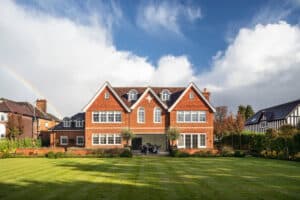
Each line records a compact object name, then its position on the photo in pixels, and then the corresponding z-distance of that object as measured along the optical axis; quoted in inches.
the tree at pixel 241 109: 3059.4
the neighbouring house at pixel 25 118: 1746.6
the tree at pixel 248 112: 3108.9
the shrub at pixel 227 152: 1151.6
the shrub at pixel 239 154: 1135.3
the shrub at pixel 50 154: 1086.3
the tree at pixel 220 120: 2066.5
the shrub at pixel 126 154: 1098.8
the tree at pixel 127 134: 1336.8
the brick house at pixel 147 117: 1423.2
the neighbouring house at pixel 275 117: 1894.4
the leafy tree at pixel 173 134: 1322.4
